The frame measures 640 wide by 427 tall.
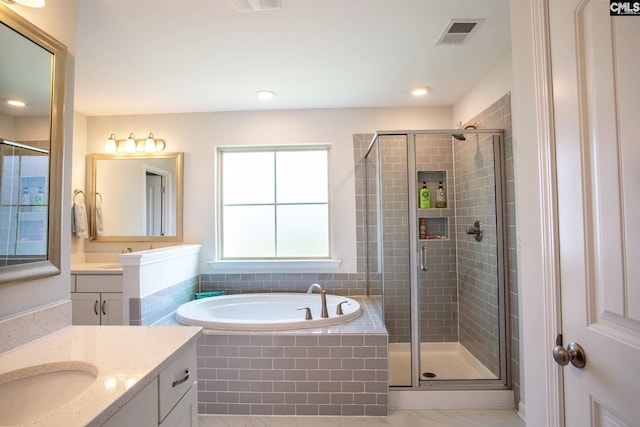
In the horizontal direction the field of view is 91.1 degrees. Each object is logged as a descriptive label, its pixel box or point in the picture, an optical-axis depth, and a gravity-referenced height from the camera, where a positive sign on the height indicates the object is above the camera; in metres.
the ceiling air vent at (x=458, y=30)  1.87 +1.19
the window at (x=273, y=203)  3.43 +0.24
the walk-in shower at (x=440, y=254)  2.48 -0.28
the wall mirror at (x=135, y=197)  3.34 +0.32
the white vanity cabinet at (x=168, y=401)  0.83 -0.53
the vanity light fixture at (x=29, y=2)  1.12 +0.83
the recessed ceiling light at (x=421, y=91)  2.84 +1.22
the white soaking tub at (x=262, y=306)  2.89 -0.79
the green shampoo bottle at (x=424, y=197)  2.90 +0.24
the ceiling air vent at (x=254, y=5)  1.65 +1.18
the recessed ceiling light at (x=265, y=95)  2.86 +1.21
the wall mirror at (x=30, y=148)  1.11 +0.30
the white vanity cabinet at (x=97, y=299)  2.58 -0.59
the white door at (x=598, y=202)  0.75 +0.05
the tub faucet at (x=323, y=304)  2.63 -0.68
